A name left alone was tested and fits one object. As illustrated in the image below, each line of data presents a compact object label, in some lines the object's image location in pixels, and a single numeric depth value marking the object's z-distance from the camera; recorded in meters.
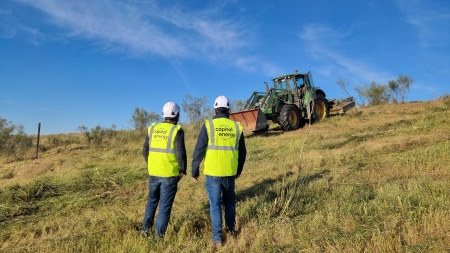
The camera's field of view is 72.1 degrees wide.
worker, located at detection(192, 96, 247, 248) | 3.59
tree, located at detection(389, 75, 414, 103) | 27.28
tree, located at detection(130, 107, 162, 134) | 22.33
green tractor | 12.87
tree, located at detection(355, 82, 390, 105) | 26.40
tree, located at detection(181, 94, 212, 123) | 22.48
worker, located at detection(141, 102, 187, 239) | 3.75
